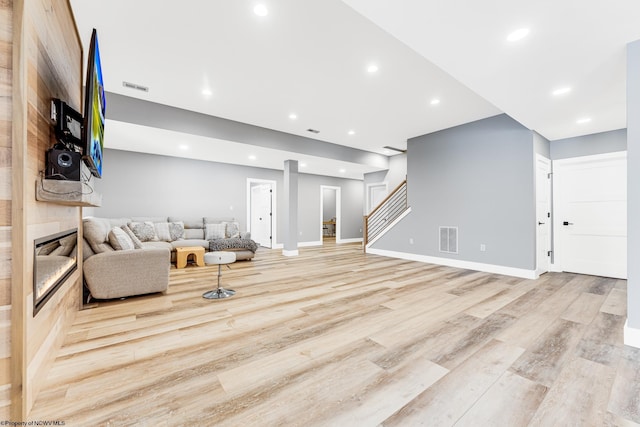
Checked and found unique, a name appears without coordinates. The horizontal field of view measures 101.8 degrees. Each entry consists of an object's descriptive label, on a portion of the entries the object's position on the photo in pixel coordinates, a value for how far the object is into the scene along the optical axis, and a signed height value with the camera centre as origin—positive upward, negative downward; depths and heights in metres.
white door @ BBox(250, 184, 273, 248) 8.17 +0.08
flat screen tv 1.71 +0.76
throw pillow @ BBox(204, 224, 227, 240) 6.37 -0.38
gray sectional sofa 2.93 -0.56
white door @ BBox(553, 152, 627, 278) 4.26 +0.04
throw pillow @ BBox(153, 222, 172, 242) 5.67 -0.32
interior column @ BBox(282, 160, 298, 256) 6.56 +0.21
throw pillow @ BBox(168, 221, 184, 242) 5.88 -0.31
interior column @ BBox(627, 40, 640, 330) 2.12 +0.26
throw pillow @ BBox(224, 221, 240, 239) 6.60 -0.35
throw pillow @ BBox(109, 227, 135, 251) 3.25 -0.31
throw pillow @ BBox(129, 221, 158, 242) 5.39 -0.30
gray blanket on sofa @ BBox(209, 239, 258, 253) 5.56 -0.60
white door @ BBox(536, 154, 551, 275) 4.41 +0.05
